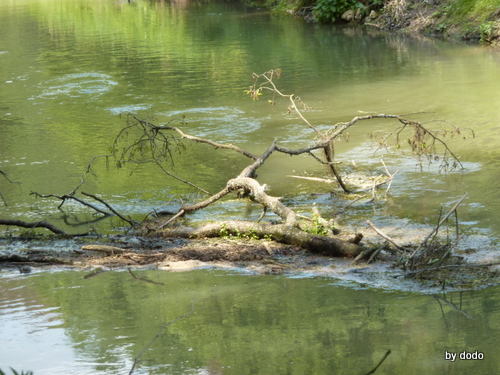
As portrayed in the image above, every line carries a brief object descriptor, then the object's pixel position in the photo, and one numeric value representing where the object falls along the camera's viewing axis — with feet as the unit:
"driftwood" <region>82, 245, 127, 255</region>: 46.96
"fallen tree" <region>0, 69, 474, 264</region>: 46.85
